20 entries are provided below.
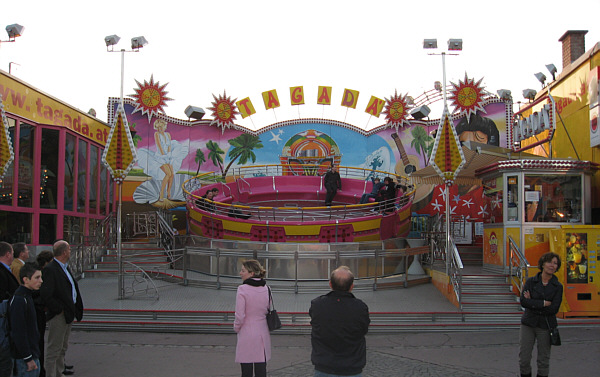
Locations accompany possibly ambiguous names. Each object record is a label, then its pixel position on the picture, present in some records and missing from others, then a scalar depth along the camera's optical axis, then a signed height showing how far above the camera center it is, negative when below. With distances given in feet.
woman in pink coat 18.60 -3.68
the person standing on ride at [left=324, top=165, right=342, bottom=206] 67.97 +3.93
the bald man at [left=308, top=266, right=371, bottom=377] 14.75 -3.11
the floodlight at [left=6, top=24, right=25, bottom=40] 61.72 +20.31
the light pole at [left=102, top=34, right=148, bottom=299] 46.37 +5.32
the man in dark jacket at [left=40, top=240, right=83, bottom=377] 21.21 -3.46
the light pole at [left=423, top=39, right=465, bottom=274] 44.78 +5.24
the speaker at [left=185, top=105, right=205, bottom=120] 85.20 +15.62
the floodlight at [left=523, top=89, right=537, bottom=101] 77.05 +16.95
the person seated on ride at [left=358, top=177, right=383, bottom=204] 65.36 +2.61
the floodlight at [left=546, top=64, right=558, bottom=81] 71.56 +18.92
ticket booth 45.06 +1.33
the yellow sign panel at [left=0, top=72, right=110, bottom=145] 53.67 +11.14
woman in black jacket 21.54 -3.67
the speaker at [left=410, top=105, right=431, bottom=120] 84.89 +15.88
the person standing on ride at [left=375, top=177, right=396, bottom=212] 63.93 +2.49
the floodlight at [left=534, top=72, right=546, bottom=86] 73.80 +18.50
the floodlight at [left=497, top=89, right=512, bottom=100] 83.41 +18.25
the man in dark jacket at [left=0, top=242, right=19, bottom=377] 20.35 -2.29
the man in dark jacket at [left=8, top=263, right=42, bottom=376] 16.62 -3.34
